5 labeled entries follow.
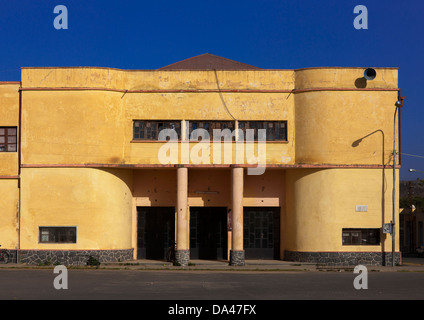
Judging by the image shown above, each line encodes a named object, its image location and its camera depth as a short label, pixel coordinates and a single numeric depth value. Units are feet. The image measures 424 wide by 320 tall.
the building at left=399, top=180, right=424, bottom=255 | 198.23
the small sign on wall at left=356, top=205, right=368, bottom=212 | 109.50
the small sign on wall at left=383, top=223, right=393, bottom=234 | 108.06
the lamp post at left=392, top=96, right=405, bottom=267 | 108.47
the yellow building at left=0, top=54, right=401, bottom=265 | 108.17
